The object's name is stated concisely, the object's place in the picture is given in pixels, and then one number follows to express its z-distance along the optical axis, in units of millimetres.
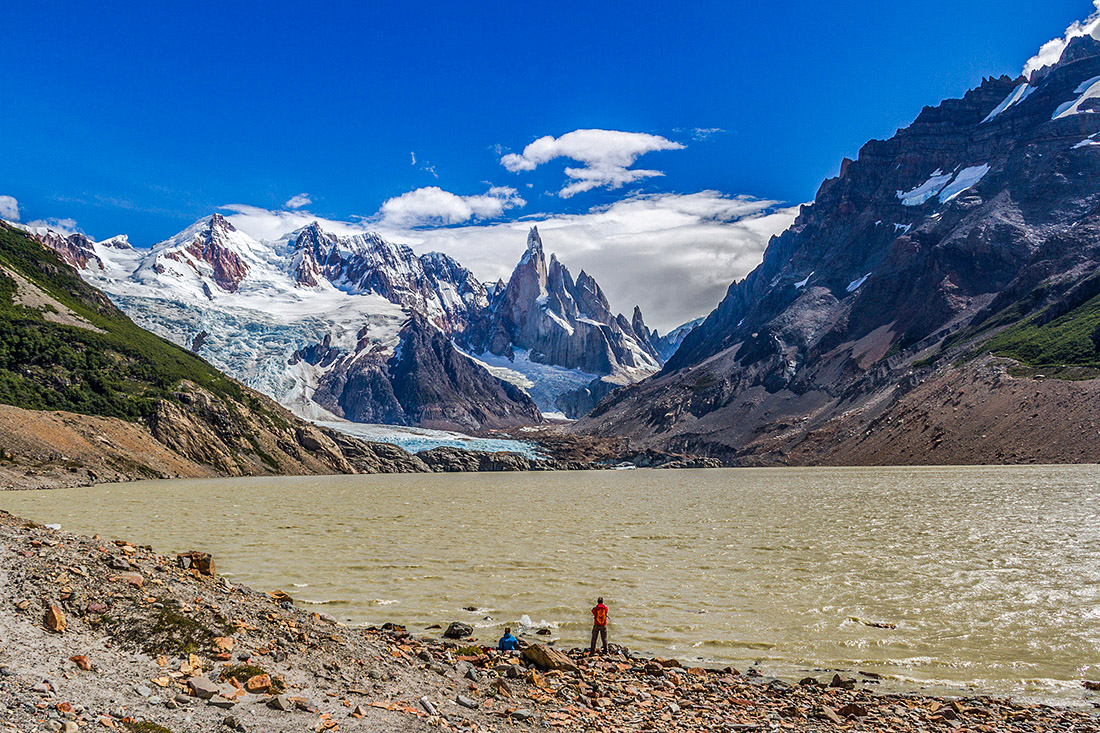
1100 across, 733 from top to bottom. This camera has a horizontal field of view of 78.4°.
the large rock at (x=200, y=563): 20391
